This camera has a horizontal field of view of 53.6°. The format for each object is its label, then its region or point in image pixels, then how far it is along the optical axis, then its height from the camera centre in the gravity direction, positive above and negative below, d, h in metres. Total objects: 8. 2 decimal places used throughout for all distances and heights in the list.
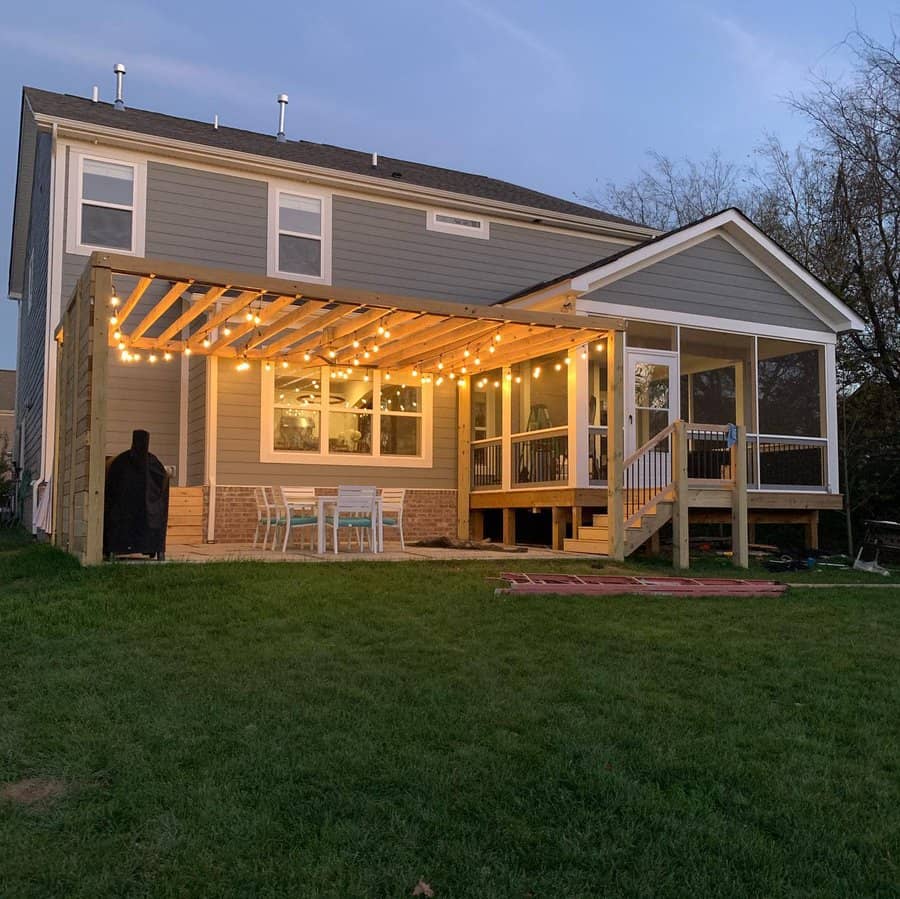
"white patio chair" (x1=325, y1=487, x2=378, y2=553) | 9.65 -0.12
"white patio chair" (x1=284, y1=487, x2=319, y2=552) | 9.83 -0.18
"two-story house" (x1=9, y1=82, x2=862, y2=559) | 10.79 +1.84
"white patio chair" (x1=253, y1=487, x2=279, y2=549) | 10.27 -0.21
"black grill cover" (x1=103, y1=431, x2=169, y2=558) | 7.60 -0.11
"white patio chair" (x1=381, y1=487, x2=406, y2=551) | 10.49 -0.14
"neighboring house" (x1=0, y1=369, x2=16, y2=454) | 38.22 +3.94
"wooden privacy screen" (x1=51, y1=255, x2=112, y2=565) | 7.20 +0.66
